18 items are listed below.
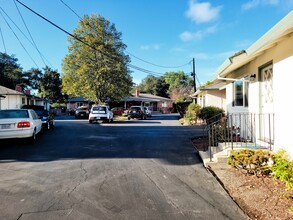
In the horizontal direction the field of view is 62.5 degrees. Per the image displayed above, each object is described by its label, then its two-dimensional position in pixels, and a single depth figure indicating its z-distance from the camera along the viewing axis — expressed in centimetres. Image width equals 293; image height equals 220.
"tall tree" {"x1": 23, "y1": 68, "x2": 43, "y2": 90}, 5904
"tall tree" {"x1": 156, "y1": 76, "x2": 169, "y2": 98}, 6994
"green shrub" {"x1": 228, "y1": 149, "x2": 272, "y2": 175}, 551
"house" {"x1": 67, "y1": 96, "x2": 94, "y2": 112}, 5064
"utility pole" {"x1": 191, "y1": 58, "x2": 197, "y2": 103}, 3612
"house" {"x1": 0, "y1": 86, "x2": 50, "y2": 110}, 2728
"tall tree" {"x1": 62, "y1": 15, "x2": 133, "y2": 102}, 3129
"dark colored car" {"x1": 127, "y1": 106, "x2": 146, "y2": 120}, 3041
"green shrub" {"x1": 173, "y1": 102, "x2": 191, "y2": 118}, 3228
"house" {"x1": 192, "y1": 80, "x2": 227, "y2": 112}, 2311
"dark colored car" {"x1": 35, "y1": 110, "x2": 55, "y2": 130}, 1647
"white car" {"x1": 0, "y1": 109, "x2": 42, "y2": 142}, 1006
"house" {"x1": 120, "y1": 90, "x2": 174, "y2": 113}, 5144
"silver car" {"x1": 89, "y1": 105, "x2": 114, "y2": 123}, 2358
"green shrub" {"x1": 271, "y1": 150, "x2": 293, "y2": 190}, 428
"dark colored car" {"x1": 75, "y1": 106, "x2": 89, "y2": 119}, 3177
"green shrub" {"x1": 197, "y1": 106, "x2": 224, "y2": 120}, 1797
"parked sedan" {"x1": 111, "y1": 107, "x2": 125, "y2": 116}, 4081
